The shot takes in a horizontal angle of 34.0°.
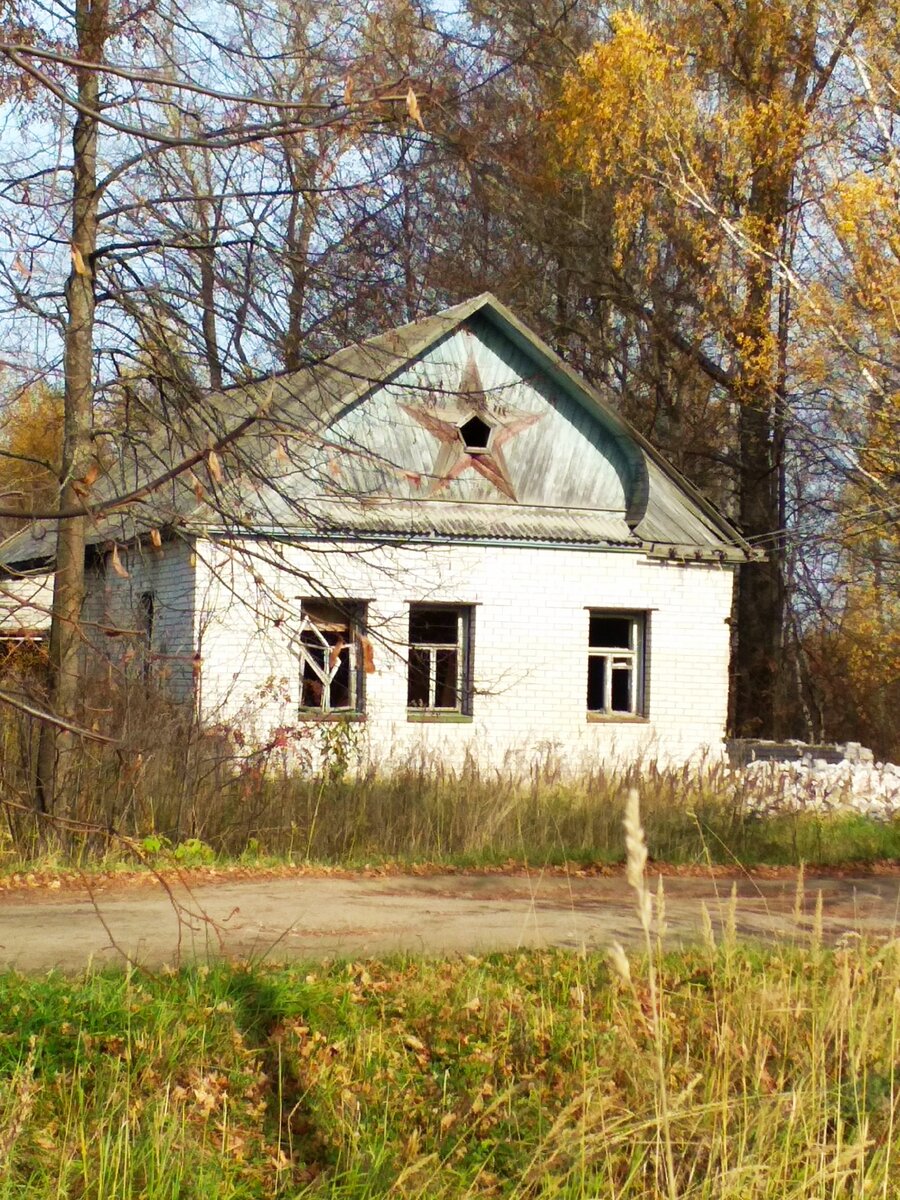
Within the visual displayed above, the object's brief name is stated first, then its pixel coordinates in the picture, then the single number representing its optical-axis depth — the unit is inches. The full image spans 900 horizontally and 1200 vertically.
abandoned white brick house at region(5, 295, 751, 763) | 769.6
